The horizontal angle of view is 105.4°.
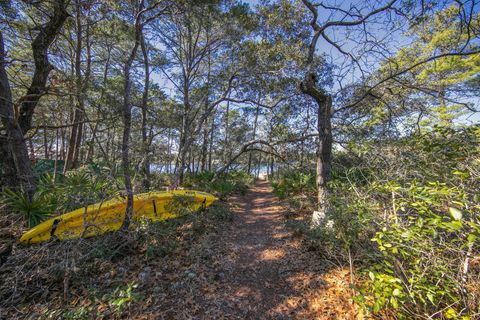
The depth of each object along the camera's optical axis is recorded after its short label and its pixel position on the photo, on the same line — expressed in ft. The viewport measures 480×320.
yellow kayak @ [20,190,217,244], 10.55
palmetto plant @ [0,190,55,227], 11.27
